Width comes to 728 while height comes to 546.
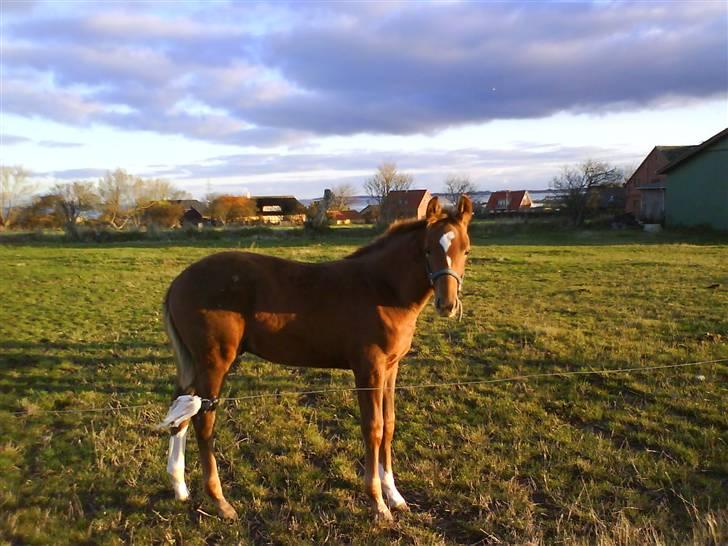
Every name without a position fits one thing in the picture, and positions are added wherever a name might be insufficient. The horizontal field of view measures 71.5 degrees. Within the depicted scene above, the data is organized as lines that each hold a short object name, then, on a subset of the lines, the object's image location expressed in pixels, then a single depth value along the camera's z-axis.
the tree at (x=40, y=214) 46.53
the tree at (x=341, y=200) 45.94
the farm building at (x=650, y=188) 39.19
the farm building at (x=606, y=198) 39.16
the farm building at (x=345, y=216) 43.15
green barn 30.56
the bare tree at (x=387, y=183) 43.56
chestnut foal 4.02
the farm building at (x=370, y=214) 40.44
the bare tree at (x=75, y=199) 42.56
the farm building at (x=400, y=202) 35.88
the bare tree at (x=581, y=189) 38.78
